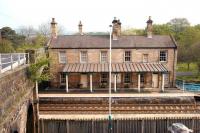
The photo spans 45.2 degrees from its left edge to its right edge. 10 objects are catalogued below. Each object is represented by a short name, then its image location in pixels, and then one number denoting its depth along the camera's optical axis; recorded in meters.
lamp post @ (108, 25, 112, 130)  16.81
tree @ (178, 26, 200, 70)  40.78
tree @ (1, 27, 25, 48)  51.50
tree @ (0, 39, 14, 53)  30.67
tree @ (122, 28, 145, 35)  77.07
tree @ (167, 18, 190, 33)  71.56
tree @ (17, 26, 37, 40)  89.69
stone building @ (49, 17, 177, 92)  28.69
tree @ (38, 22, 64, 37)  73.75
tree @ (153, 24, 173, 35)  62.35
